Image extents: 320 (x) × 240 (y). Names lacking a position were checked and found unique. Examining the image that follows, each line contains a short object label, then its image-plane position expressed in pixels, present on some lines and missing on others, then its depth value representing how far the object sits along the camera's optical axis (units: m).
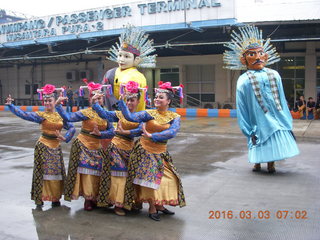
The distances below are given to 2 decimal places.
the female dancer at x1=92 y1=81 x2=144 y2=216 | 4.00
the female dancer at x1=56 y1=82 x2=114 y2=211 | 4.18
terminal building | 14.39
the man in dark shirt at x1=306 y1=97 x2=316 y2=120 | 14.59
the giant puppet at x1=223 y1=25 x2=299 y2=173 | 5.83
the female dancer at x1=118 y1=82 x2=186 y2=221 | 3.87
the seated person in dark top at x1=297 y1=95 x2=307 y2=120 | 14.50
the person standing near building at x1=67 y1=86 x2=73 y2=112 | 19.07
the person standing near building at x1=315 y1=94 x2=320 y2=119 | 14.23
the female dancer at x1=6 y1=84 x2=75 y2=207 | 4.28
